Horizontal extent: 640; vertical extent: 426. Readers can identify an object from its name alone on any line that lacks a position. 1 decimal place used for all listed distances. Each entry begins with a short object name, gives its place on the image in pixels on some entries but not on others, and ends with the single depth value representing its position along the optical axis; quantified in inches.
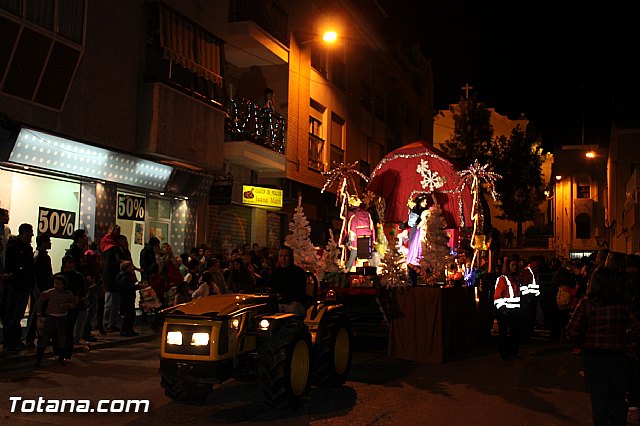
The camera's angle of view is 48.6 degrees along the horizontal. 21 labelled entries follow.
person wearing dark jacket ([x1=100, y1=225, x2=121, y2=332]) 543.8
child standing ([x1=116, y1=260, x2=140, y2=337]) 548.4
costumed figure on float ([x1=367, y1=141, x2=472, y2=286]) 677.3
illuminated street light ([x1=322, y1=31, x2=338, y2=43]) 839.4
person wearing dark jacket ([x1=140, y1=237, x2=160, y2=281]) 598.5
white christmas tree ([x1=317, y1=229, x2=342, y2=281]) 589.6
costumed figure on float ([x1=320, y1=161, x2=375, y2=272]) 716.0
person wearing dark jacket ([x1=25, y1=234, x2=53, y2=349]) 480.1
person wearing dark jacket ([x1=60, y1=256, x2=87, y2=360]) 427.5
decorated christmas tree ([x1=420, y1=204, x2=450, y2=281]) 542.0
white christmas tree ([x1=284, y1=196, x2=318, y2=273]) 599.5
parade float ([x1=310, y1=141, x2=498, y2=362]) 497.7
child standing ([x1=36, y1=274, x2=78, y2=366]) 416.2
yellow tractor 309.7
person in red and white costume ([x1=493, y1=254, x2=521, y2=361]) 506.0
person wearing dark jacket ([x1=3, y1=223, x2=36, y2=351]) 454.0
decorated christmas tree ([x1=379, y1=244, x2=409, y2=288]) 510.6
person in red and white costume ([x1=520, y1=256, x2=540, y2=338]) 564.1
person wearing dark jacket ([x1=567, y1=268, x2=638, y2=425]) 251.0
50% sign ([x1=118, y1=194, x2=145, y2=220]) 692.1
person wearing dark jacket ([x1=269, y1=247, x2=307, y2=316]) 362.6
